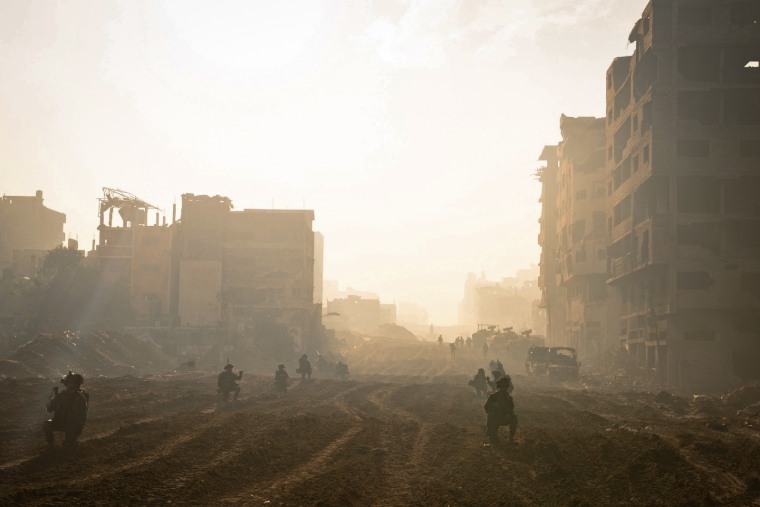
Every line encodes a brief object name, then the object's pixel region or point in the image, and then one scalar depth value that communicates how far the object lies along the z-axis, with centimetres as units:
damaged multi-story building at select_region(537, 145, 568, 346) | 8425
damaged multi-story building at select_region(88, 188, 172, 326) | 7512
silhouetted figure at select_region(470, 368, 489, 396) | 2908
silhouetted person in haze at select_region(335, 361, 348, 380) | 4181
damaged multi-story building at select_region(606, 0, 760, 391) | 4334
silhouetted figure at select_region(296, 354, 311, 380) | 3612
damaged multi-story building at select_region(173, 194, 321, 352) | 7294
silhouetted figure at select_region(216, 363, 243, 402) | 2534
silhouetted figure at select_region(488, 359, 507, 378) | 3395
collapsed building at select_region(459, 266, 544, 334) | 17625
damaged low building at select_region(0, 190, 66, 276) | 10962
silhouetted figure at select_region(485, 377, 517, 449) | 1568
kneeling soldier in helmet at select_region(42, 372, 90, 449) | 1429
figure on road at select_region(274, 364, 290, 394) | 3033
